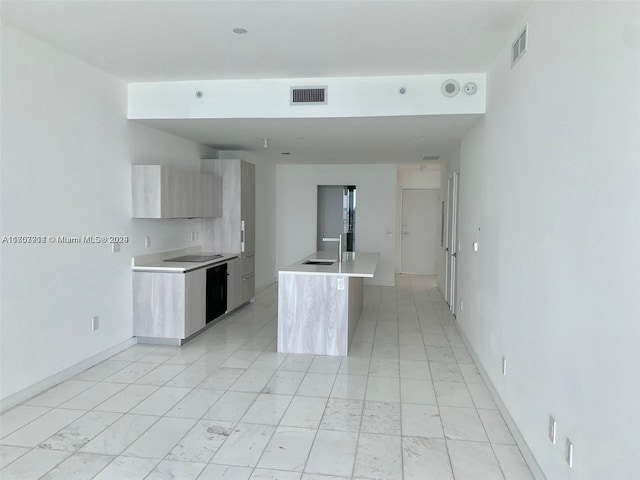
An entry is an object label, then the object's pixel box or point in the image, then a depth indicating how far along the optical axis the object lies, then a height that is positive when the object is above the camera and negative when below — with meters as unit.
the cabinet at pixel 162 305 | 4.88 -0.94
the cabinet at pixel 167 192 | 4.80 +0.29
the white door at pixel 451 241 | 6.52 -0.28
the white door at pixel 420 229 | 10.77 -0.17
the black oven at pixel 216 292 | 5.54 -0.93
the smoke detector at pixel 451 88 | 4.27 +1.27
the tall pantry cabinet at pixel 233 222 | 6.46 -0.04
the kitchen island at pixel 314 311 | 4.71 -0.96
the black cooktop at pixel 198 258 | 5.61 -0.51
